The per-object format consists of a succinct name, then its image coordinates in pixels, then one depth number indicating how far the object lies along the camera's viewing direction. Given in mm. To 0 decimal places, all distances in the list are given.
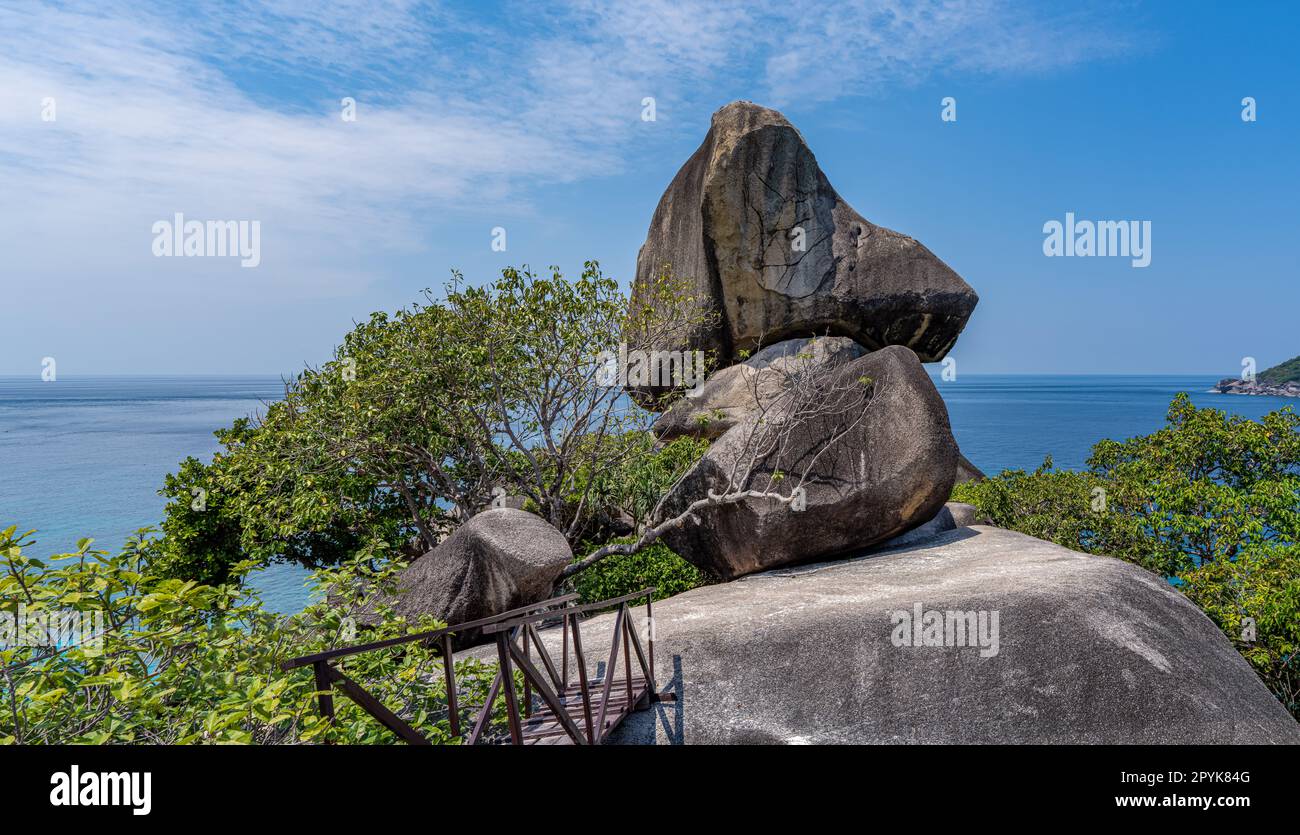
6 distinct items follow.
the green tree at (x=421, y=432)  13984
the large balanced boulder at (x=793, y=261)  21953
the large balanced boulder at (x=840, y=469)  11797
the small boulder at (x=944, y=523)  12648
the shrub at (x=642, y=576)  13594
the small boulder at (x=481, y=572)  10578
